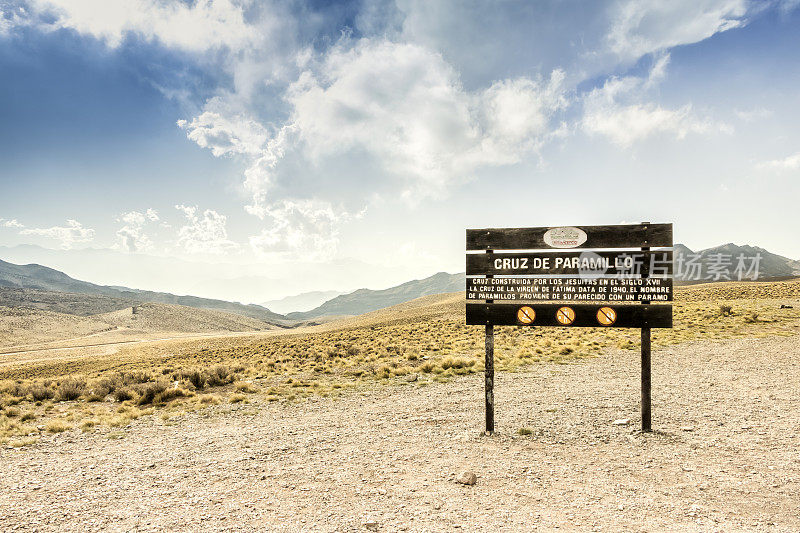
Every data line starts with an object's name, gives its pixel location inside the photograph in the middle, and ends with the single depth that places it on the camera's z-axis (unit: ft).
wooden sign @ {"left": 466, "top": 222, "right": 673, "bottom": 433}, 25.00
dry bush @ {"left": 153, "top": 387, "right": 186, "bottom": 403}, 44.18
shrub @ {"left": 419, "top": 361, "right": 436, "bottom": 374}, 53.61
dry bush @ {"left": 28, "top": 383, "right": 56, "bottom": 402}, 47.96
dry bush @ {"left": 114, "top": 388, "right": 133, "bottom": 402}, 45.93
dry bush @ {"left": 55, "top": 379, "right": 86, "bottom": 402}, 47.65
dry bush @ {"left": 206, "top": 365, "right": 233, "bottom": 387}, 53.47
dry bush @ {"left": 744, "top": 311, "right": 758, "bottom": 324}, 83.39
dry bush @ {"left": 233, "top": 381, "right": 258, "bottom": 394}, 48.18
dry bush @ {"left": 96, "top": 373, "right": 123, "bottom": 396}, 49.65
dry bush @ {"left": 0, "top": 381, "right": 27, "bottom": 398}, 50.96
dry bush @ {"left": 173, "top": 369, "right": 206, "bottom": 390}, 52.27
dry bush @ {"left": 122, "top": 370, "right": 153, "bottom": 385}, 55.43
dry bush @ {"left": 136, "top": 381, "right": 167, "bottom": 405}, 44.70
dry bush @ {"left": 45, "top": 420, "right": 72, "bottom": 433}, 33.88
